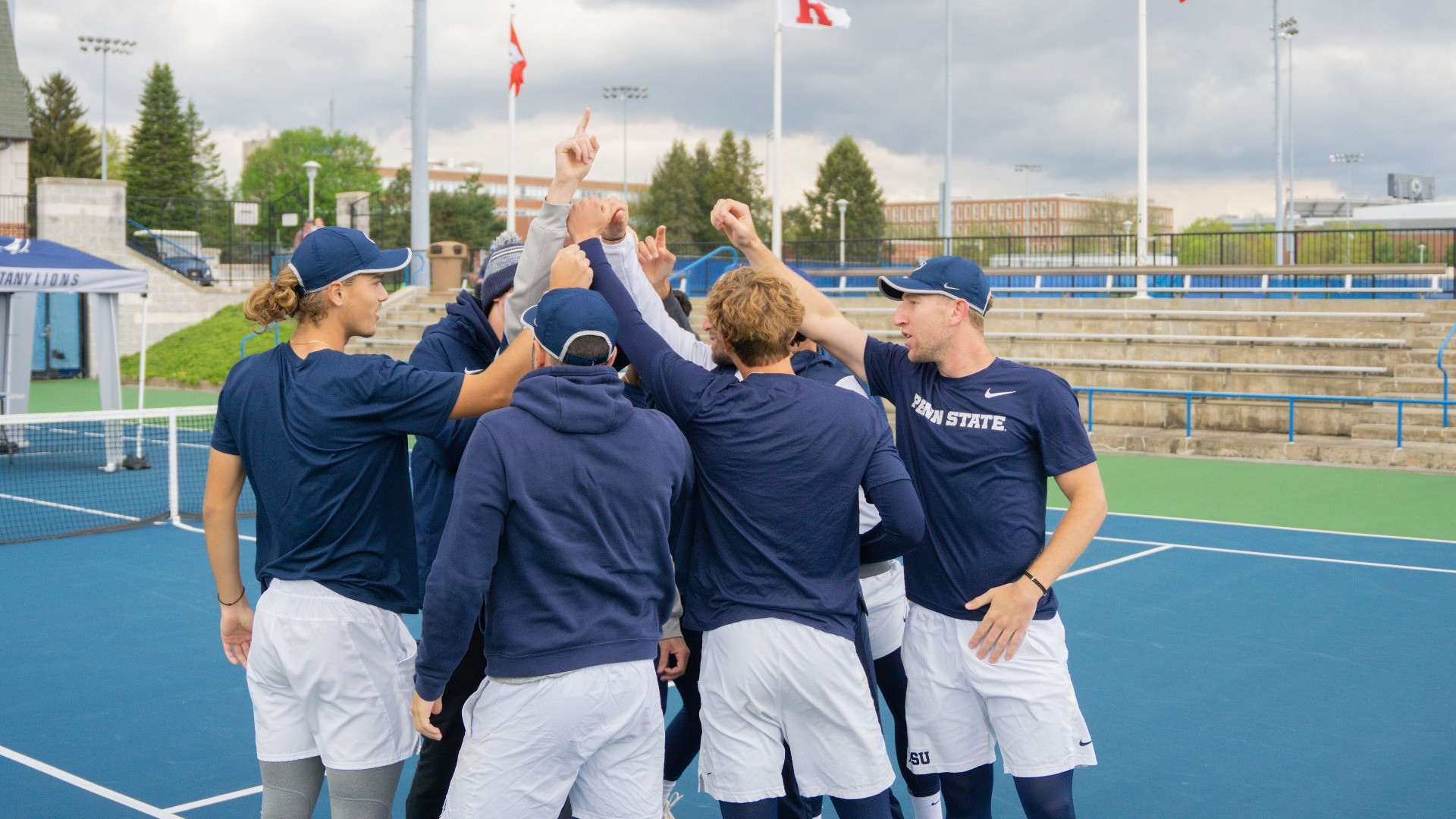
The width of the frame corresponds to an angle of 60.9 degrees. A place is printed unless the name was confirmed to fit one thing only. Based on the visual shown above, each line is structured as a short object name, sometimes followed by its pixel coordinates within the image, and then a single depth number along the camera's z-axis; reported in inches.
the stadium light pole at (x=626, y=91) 3304.6
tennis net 481.1
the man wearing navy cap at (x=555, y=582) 117.7
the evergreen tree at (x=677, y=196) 3147.1
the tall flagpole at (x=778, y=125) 1015.0
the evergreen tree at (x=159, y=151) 2910.9
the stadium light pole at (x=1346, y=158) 3526.1
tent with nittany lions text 586.9
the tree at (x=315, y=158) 4188.0
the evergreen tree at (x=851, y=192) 2989.7
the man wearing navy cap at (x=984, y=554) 145.2
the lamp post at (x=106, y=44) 2691.9
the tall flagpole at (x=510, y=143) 1253.7
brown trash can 1270.9
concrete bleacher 667.4
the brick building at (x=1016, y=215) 3139.8
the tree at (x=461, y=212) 2955.2
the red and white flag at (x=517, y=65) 1228.5
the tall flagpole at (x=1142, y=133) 904.3
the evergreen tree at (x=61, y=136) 2588.6
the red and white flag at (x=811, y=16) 954.7
